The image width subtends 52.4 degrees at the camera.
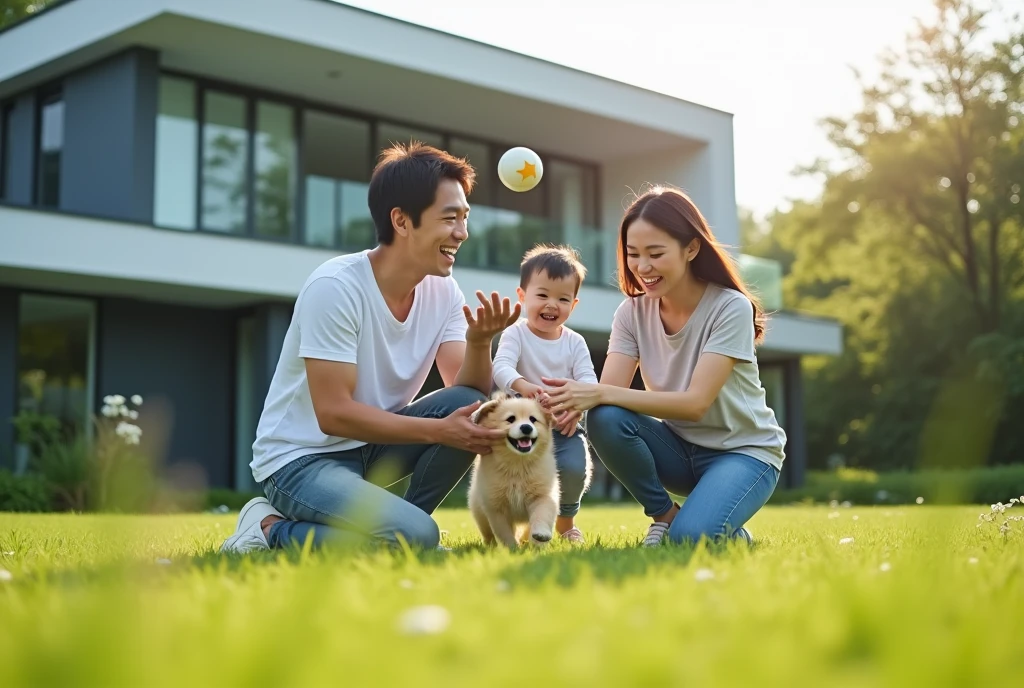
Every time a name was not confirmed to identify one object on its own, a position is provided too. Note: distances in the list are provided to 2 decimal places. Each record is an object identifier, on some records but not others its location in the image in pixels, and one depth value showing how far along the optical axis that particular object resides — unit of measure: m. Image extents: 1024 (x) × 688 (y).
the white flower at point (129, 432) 11.77
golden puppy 4.37
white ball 5.94
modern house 13.30
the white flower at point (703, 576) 2.57
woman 4.25
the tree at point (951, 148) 25.44
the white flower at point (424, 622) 1.84
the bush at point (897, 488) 15.29
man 3.94
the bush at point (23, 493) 11.00
